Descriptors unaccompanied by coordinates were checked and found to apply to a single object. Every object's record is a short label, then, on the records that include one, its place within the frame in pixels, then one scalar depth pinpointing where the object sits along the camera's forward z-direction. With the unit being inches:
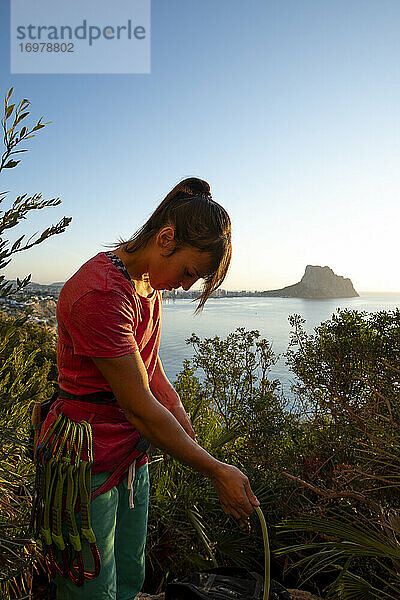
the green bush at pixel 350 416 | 60.7
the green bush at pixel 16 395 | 45.4
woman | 41.6
